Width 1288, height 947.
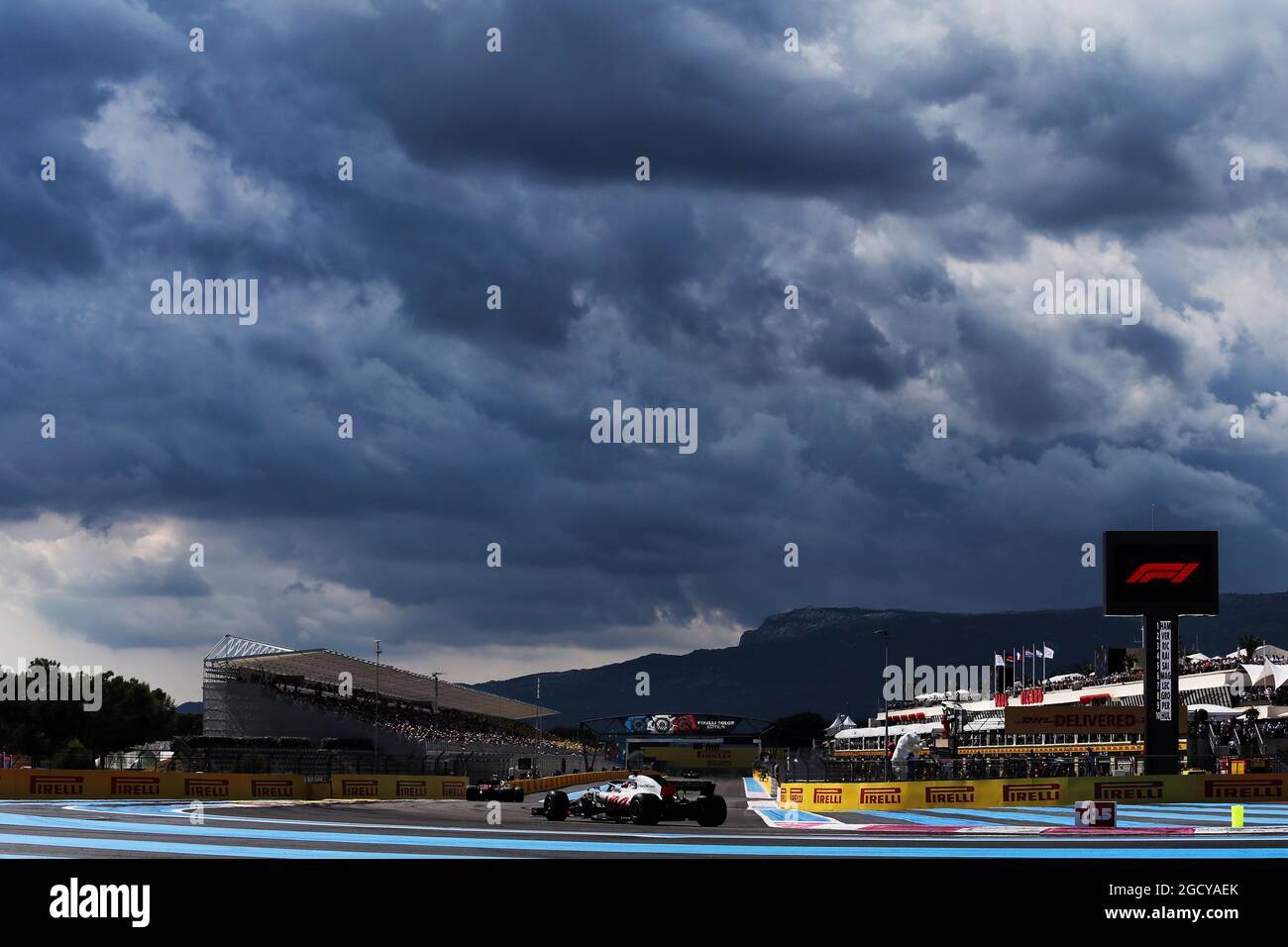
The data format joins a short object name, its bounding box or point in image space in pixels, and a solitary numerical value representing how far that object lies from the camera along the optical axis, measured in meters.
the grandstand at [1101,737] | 42.41
